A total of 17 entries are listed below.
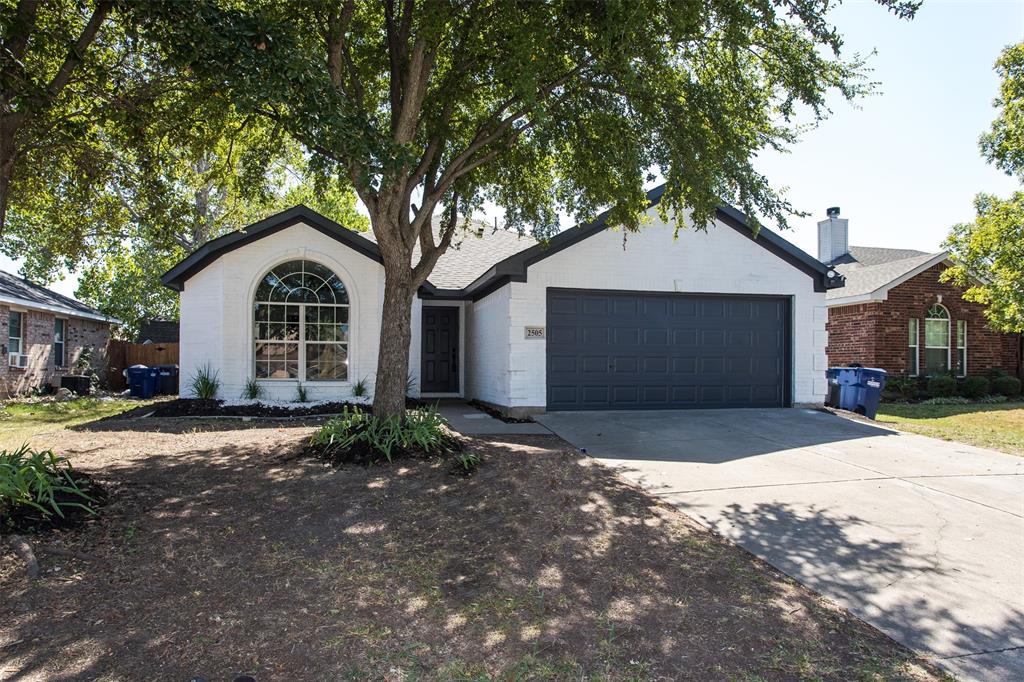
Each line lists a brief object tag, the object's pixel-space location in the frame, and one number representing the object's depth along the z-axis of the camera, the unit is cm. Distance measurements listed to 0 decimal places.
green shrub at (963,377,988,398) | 1806
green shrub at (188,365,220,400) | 1250
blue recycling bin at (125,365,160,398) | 1662
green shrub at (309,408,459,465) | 728
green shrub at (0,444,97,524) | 478
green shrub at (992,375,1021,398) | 1845
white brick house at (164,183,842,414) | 1215
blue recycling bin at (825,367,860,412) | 1332
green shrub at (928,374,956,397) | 1778
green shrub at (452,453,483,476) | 682
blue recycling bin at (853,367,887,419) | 1304
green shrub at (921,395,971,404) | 1734
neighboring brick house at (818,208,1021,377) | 1784
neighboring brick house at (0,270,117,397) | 1725
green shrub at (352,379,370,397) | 1309
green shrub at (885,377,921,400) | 1781
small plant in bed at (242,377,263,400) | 1263
